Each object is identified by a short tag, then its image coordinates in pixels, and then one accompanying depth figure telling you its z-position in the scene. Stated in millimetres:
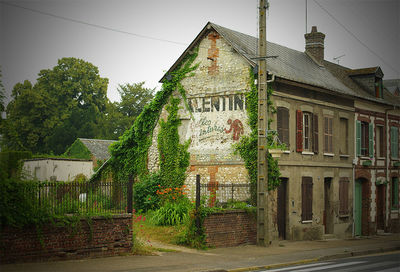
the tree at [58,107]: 51875
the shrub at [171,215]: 18641
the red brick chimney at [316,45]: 28578
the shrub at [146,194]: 22359
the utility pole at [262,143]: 17672
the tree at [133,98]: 61188
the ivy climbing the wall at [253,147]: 20172
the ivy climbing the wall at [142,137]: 23750
